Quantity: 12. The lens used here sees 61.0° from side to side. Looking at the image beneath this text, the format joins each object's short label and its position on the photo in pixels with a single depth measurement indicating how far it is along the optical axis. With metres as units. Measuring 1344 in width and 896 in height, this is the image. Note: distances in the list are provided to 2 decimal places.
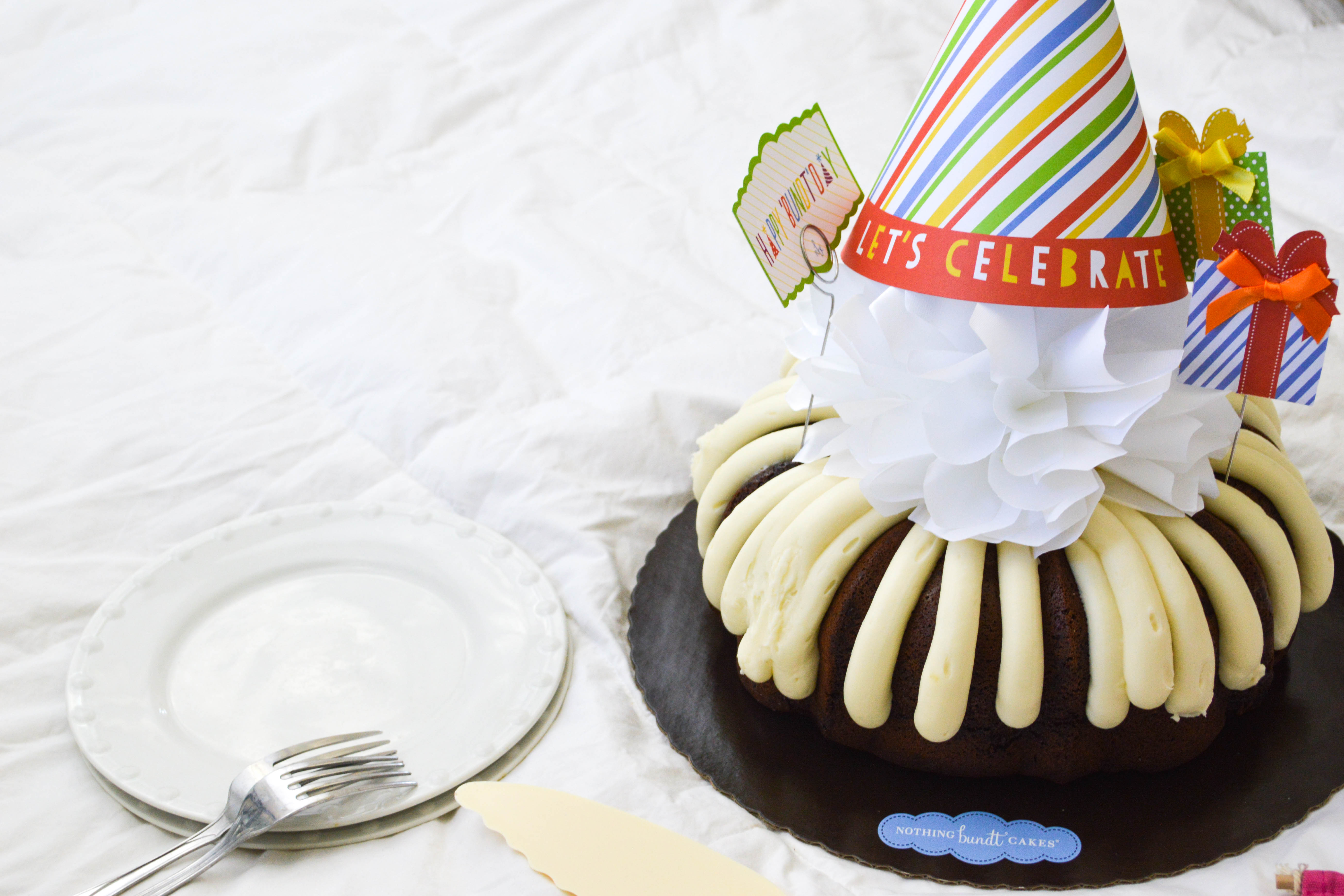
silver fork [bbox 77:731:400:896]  0.80
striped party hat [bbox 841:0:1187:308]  0.79
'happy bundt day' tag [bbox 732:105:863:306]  0.89
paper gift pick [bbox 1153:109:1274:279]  0.85
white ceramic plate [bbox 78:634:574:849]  0.87
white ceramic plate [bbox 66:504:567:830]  0.93
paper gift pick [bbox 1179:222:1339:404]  0.83
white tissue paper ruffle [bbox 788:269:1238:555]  0.81
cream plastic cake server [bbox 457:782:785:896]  0.82
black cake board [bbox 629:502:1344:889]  0.86
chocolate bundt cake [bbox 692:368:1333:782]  0.84
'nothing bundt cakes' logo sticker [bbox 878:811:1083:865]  0.87
